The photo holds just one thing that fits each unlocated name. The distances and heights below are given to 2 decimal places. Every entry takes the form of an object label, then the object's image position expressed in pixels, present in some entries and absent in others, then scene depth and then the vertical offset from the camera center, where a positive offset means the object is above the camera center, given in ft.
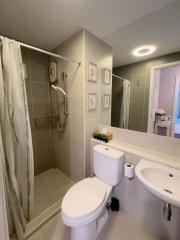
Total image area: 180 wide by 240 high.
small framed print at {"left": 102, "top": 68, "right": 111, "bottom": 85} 5.50 +1.22
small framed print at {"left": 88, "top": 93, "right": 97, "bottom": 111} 5.35 +0.12
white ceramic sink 3.19 -1.90
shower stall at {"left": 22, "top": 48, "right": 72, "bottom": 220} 6.15 -0.71
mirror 3.87 +1.07
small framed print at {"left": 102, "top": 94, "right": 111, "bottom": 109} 5.67 +0.13
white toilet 3.30 -2.82
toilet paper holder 4.10 -2.19
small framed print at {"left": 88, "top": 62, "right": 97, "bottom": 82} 5.16 +1.32
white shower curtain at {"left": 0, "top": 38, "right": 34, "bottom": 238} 3.45 -0.83
